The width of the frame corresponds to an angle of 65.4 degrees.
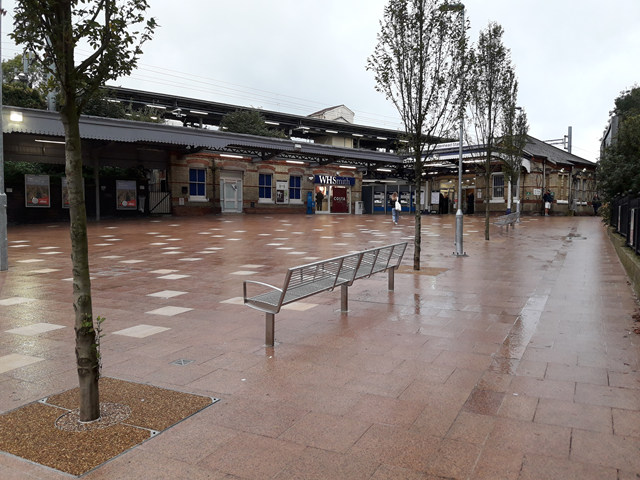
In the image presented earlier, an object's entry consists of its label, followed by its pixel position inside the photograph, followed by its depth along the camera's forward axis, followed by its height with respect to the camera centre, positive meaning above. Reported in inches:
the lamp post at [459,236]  510.9 -32.5
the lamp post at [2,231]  404.0 -20.0
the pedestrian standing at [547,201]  1450.5 +8.5
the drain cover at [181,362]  185.8 -58.5
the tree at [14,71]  1251.4 +370.0
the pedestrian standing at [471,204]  1638.8 +0.9
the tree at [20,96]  1059.5 +239.3
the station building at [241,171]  958.4 +95.3
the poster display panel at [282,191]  1417.3 +40.7
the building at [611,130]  996.2 +170.9
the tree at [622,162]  673.0 +58.5
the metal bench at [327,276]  208.1 -37.8
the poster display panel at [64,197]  1002.9 +19.0
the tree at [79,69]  121.5 +35.7
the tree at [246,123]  1486.2 +250.4
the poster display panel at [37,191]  954.7 +30.3
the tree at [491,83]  628.7 +155.3
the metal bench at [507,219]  785.8 -25.2
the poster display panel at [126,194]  1095.6 +26.5
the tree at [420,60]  387.9 +114.3
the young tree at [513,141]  709.3 +96.5
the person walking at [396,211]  1050.0 -13.5
